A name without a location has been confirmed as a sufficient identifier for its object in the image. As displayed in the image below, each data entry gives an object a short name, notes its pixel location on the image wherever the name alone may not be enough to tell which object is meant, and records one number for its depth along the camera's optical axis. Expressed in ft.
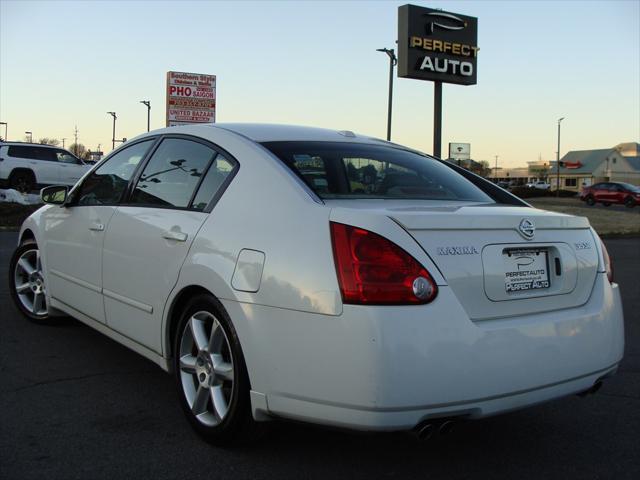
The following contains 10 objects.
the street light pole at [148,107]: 172.70
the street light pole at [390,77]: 104.12
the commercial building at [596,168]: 327.47
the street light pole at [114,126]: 219.16
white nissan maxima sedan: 8.24
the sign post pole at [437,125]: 66.39
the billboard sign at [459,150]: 74.69
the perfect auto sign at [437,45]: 65.46
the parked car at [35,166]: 70.18
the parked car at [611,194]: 128.59
